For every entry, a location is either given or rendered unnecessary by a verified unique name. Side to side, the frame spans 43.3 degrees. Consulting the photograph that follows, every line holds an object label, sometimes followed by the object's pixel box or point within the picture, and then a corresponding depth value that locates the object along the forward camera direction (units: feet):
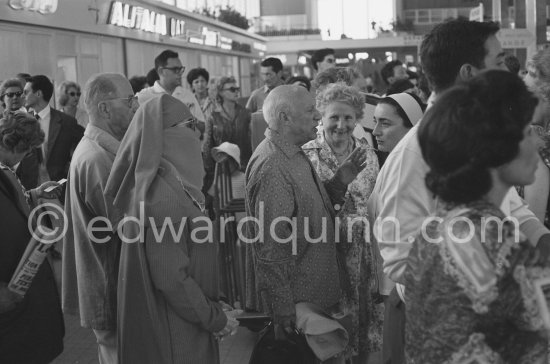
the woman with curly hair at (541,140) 11.18
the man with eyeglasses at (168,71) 28.22
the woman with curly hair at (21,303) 11.17
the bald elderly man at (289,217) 12.17
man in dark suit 24.08
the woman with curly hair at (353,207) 14.47
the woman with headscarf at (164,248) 10.28
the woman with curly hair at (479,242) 6.17
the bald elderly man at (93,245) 12.03
